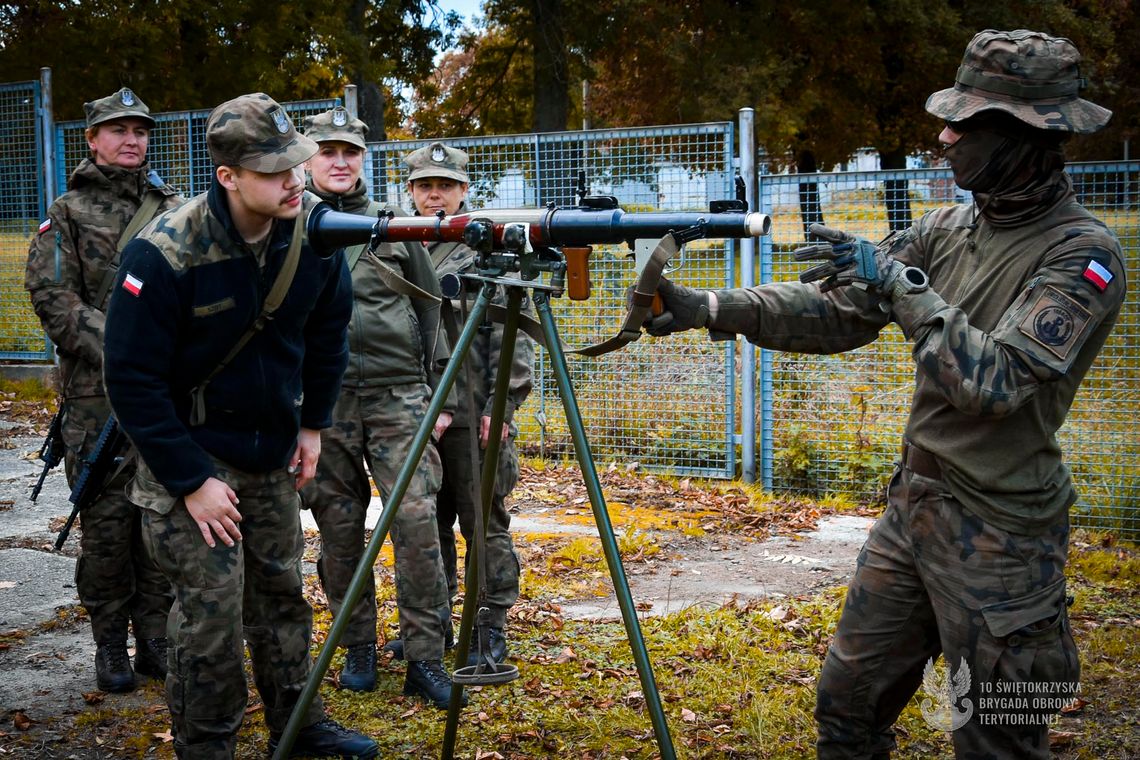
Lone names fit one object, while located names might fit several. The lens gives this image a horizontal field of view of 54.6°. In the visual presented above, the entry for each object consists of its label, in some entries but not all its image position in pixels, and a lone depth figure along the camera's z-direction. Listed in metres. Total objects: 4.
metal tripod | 2.93
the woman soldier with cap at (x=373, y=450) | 4.75
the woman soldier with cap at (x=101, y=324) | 4.89
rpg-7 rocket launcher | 2.87
